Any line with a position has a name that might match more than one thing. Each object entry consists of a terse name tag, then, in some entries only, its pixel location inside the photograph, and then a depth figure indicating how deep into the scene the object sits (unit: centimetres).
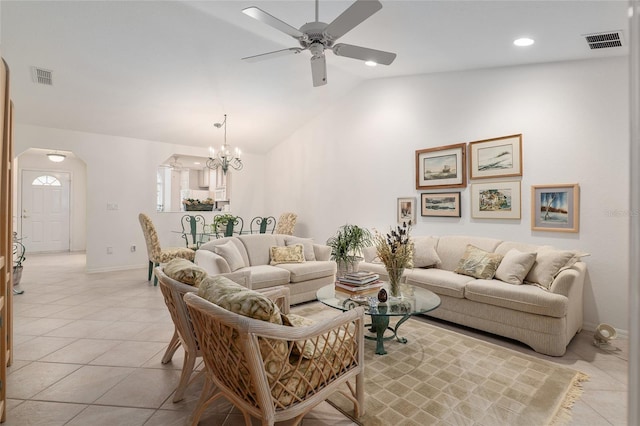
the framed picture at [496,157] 387
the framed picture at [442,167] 438
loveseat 391
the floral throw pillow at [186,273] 207
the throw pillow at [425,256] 414
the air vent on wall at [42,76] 407
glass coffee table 260
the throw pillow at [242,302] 148
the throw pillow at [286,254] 447
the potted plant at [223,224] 565
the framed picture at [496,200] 389
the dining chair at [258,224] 752
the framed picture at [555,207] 345
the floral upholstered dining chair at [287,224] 667
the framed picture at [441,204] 443
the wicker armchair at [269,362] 142
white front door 785
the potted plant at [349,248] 492
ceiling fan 224
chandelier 565
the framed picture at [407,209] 490
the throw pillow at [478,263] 349
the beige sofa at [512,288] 280
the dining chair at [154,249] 501
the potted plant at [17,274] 456
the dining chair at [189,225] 652
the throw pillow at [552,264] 306
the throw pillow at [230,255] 396
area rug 197
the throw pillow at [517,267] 323
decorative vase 288
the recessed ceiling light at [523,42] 313
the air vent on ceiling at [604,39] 281
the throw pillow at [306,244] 477
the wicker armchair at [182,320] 200
